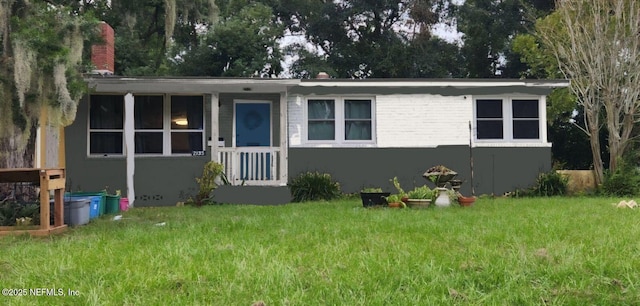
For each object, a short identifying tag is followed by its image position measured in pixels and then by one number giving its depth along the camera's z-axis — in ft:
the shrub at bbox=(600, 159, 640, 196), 40.60
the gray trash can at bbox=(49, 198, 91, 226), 25.43
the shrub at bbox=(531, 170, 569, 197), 41.47
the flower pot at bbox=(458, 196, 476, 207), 31.58
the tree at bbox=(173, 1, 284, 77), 74.95
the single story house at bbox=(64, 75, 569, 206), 38.93
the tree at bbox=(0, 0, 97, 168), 22.74
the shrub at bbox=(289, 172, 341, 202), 39.68
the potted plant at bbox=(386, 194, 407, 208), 30.86
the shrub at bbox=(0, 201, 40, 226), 24.98
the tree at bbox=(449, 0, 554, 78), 79.66
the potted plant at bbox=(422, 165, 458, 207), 31.58
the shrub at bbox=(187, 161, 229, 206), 37.14
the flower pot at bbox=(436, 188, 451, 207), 31.42
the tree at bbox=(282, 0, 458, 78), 80.69
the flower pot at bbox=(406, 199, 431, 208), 30.91
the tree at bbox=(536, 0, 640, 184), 42.75
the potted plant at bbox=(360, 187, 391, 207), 31.99
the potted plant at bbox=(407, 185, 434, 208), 30.94
